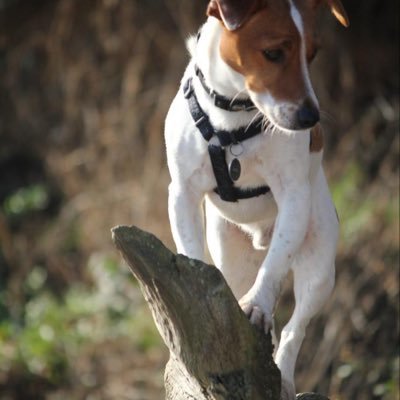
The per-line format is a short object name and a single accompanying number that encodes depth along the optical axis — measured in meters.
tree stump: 9.61
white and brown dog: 10.29
